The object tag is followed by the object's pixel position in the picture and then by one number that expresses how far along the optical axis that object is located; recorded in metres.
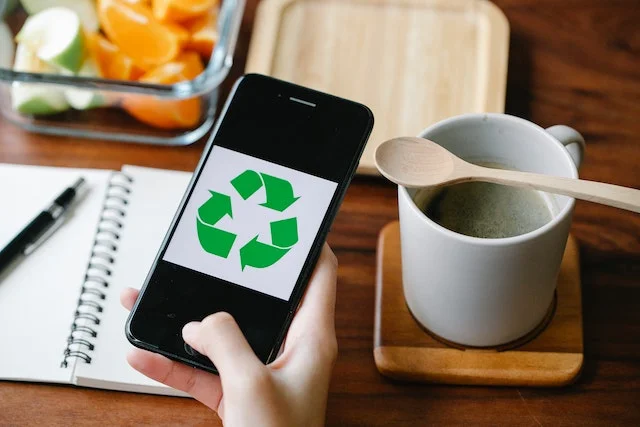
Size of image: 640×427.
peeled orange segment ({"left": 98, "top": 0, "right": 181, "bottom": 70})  0.70
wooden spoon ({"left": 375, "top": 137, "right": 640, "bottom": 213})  0.45
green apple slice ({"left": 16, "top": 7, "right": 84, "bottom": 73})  0.68
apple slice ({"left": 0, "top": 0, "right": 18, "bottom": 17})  0.73
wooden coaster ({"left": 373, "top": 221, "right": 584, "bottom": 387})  0.55
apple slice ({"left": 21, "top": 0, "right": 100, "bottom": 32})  0.72
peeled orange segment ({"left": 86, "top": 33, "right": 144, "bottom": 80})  0.70
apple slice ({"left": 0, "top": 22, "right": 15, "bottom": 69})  0.73
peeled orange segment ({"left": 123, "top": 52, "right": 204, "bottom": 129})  0.69
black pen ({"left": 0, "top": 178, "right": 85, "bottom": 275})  0.62
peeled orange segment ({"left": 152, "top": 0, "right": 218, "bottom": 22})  0.70
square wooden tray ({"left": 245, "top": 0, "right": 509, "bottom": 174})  0.71
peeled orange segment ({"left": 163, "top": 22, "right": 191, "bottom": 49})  0.71
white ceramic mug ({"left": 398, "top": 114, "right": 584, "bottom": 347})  0.47
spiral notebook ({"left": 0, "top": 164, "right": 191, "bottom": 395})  0.56
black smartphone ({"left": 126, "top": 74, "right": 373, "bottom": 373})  0.52
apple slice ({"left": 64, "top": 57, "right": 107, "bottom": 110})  0.70
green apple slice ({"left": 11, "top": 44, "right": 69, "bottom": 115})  0.70
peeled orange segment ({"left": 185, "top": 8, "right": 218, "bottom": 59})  0.72
